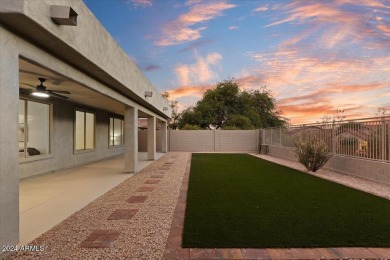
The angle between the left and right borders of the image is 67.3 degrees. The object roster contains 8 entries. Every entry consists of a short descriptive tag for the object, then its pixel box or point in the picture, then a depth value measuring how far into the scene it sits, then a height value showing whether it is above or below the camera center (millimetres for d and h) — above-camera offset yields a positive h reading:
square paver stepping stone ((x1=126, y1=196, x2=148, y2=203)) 5926 -1383
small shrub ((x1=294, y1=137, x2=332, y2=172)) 10330 -795
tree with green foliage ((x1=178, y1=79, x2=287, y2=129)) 30875 +2411
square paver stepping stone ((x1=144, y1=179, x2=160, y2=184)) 8219 -1387
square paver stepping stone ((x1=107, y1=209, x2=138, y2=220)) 4779 -1377
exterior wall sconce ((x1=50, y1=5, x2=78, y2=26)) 3652 +1488
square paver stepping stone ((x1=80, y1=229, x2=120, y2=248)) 3587 -1369
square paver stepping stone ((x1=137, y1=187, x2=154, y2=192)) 7070 -1385
